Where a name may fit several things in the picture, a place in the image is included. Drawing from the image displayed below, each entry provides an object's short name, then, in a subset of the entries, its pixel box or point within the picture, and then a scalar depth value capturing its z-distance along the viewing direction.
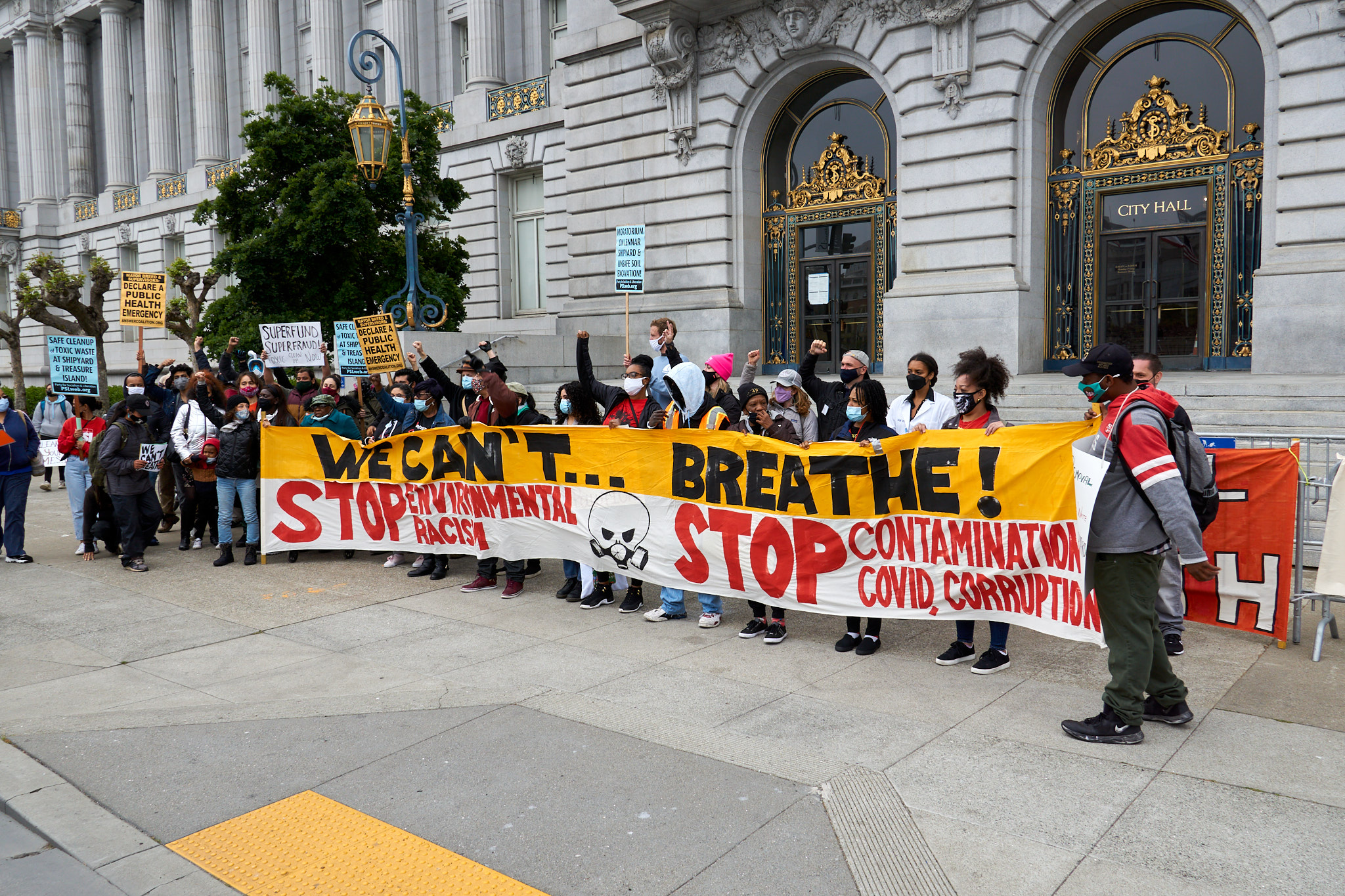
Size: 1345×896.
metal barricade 6.47
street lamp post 15.09
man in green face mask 4.69
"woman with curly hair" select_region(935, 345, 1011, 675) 6.21
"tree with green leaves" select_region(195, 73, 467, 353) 18.58
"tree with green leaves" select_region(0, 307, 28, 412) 29.16
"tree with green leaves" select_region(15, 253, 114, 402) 23.44
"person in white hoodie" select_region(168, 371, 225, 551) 10.69
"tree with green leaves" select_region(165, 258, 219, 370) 23.61
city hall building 15.08
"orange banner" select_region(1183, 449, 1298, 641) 6.40
